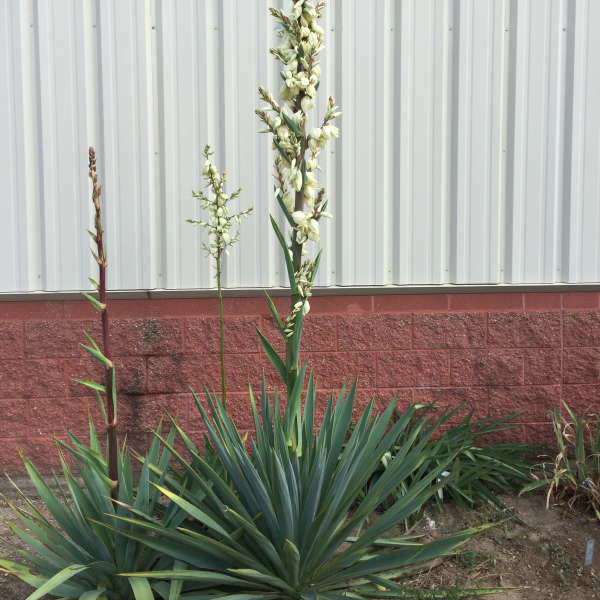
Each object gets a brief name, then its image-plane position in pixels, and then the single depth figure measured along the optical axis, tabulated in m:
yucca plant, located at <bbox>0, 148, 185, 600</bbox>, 2.72
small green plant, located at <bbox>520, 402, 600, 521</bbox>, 3.72
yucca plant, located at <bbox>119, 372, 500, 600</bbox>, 2.65
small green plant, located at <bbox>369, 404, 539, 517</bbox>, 3.74
